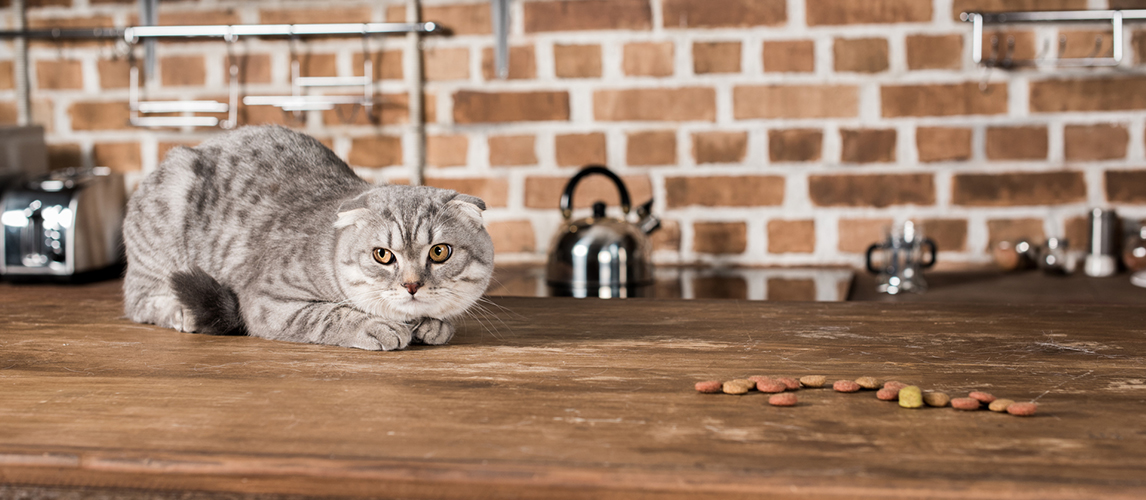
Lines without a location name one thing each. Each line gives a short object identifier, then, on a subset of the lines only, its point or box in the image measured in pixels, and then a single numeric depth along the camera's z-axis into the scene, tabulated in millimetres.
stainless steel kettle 1765
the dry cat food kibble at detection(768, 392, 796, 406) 831
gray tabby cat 1114
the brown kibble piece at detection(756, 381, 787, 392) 872
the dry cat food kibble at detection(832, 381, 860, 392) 872
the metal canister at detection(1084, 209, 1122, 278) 1854
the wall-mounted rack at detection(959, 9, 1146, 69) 1841
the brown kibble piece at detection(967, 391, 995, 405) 824
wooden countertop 667
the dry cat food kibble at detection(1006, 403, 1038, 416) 793
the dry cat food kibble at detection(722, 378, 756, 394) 866
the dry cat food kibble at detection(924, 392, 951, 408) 822
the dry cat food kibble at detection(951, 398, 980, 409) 811
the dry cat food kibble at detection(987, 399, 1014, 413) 804
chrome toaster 1758
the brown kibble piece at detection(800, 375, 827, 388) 890
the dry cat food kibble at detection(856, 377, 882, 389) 875
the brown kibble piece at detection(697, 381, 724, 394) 871
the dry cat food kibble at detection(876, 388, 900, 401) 840
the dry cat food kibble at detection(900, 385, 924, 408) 820
